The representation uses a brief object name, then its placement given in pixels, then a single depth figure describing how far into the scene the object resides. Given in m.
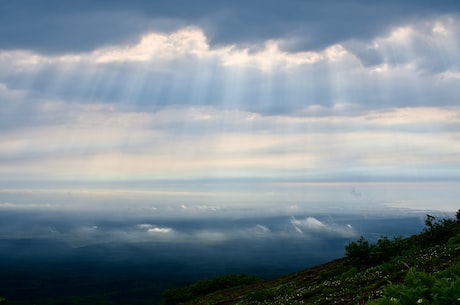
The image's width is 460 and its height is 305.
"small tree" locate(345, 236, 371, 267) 36.00
